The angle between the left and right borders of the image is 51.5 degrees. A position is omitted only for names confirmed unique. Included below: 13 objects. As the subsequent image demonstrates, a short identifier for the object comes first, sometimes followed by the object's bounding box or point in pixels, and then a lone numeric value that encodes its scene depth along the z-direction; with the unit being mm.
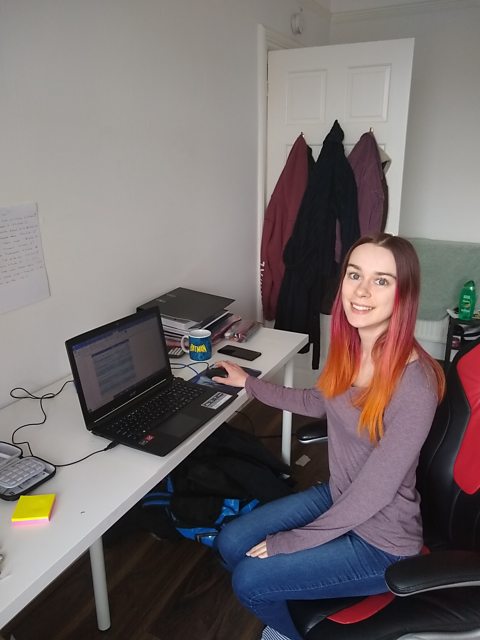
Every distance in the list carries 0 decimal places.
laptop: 1275
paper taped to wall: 1368
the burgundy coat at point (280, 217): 2604
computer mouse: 1632
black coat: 2514
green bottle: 3131
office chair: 931
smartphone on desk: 1814
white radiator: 3396
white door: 2416
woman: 1109
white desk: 897
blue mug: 1751
